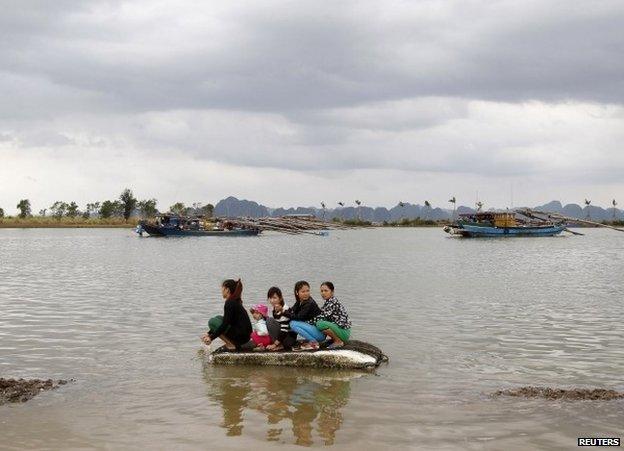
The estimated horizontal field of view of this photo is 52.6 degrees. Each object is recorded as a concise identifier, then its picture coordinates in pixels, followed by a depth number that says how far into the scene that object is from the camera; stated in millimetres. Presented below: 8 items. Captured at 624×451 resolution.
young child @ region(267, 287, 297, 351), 12438
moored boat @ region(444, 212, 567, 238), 88875
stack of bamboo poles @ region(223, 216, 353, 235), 107794
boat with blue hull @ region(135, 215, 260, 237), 93938
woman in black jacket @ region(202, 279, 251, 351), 12234
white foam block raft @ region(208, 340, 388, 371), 12094
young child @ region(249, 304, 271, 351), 12470
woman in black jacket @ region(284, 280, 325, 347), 12227
